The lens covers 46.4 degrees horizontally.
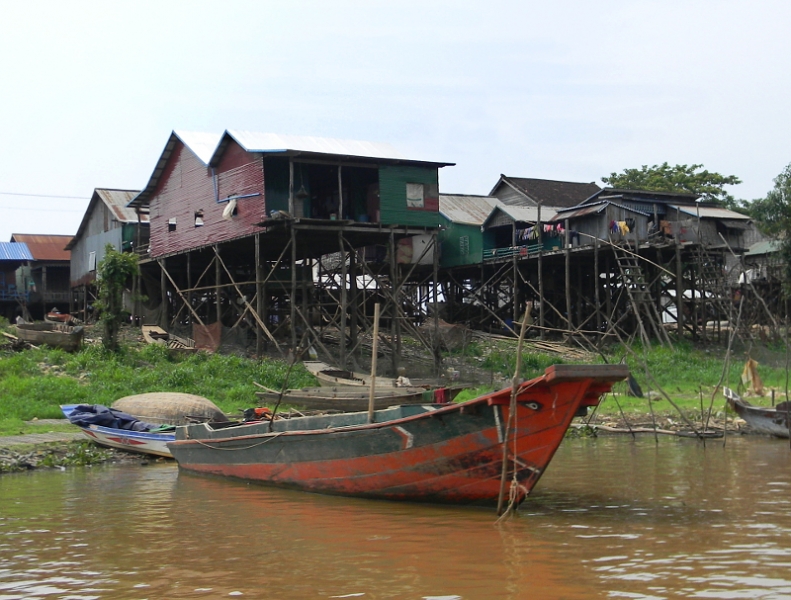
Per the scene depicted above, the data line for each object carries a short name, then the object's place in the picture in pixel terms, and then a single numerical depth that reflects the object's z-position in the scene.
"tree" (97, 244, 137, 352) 23.83
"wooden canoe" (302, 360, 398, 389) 20.99
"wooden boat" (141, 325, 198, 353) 25.62
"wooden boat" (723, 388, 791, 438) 16.70
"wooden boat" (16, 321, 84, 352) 24.31
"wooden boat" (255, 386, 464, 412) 17.48
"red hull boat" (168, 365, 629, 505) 9.66
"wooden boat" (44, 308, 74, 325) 34.16
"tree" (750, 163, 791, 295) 30.19
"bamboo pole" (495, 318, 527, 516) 9.09
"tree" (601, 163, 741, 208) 47.41
